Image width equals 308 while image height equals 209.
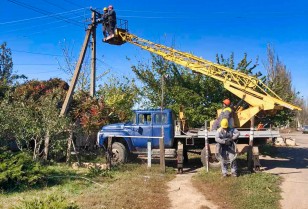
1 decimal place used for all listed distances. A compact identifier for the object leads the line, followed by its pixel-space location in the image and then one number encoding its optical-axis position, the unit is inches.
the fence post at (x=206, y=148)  444.7
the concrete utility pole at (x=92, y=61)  560.3
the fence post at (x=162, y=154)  451.8
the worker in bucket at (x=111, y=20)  665.6
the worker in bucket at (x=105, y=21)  668.7
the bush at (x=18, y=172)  343.9
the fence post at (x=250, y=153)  435.2
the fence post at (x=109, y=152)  461.1
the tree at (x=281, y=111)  657.0
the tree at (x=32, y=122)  451.5
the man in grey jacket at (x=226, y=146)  397.7
